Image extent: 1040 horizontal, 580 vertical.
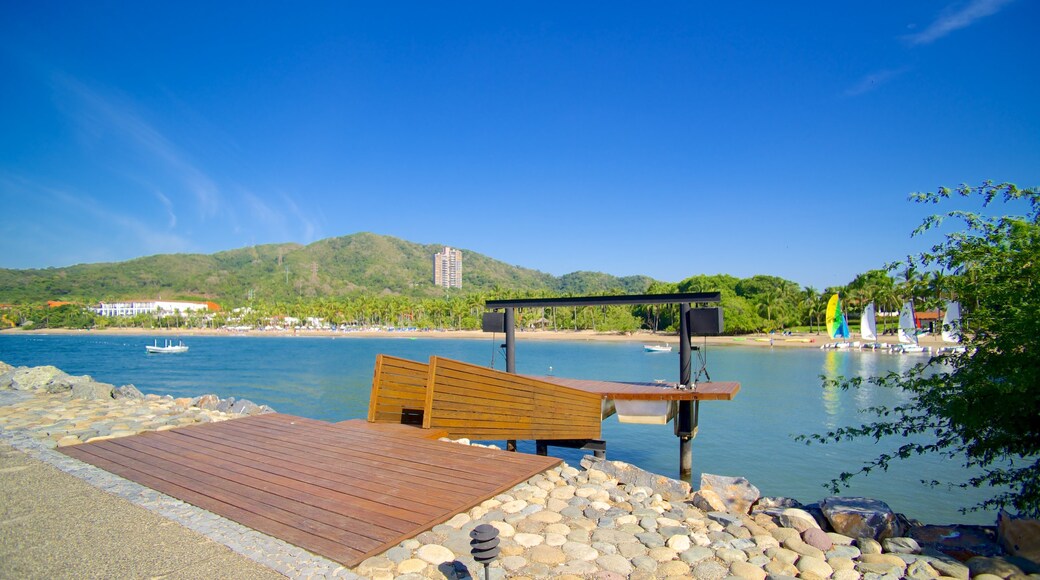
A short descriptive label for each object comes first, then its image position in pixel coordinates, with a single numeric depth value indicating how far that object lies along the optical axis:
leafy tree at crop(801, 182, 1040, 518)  4.43
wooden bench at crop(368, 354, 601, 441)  6.95
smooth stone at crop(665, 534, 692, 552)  4.10
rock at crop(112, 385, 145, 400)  14.18
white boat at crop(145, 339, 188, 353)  64.31
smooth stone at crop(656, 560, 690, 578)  3.67
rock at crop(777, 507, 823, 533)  4.55
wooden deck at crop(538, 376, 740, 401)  9.64
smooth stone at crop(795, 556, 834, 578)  3.80
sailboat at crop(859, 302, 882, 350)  57.58
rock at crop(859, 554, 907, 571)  3.93
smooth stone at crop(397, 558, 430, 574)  3.56
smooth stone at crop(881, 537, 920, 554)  4.21
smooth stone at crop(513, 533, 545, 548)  4.07
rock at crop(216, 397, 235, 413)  14.27
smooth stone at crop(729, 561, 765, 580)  3.70
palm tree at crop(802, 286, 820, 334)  84.62
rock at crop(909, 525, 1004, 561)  4.43
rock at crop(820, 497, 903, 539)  4.49
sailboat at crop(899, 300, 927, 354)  54.19
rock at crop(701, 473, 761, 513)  5.52
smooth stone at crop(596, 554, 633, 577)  3.71
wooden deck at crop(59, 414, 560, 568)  4.13
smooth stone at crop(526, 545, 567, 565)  3.81
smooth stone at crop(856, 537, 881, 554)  4.20
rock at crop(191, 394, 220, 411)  14.50
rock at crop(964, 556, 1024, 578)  3.92
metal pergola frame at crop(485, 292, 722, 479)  9.93
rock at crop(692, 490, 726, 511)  5.07
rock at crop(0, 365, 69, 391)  14.26
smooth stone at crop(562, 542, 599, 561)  3.88
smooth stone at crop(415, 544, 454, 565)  3.71
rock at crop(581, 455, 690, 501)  6.06
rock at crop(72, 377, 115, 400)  12.68
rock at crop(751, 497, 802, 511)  5.59
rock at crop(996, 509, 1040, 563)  4.20
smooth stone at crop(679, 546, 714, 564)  3.91
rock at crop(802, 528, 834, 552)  4.26
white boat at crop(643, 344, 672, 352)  64.31
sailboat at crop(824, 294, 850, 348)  60.72
